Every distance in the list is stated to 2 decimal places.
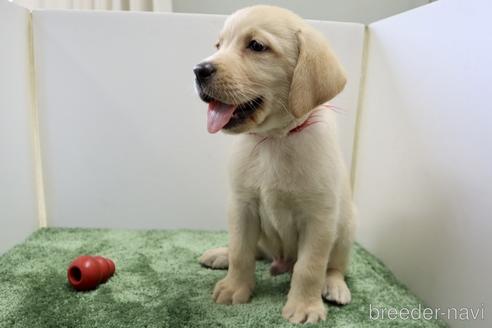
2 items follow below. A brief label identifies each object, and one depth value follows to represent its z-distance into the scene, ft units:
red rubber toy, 2.13
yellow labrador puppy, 1.89
